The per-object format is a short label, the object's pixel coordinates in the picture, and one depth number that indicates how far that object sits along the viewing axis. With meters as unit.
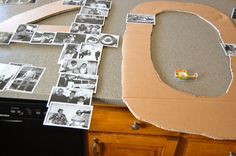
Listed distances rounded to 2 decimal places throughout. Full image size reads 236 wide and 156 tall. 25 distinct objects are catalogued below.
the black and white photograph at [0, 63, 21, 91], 0.80
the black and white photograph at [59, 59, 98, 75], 0.85
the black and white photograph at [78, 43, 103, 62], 0.90
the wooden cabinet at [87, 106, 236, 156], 0.85
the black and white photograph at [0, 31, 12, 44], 0.95
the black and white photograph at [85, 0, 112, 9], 1.17
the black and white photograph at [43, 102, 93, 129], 0.74
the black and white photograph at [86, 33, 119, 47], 0.97
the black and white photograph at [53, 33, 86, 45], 0.97
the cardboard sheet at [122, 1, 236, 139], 0.73
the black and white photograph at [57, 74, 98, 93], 0.80
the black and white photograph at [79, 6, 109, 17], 1.12
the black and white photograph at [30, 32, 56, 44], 0.96
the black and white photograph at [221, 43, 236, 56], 0.96
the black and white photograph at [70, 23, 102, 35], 1.02
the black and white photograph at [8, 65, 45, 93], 0.79
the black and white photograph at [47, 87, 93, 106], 0.76
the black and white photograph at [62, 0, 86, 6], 1.17
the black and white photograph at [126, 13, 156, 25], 1.08
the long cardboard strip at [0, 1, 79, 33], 1.02
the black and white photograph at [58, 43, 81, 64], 0.90
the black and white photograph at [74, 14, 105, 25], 1.07
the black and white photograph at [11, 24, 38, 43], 0.97
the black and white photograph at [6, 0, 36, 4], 1.18
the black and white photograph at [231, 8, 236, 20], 1.15
